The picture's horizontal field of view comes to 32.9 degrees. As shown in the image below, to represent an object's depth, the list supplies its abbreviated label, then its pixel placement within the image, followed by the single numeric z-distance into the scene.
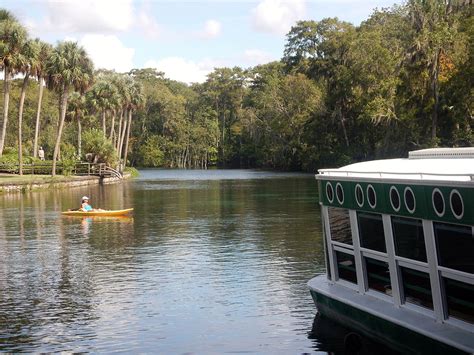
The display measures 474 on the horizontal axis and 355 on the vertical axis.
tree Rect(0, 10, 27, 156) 67.12
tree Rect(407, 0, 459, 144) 63.44
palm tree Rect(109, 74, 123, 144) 93.69
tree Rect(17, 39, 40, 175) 68.25
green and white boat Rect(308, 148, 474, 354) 10.50
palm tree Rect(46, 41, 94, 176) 73.12
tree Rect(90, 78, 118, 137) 92.75
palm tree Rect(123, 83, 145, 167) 100.56
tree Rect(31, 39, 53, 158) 71.72
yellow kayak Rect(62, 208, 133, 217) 39.73
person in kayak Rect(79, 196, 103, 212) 40.12
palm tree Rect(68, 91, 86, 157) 91.38
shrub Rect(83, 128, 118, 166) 84.12
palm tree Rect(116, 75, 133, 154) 96.68
